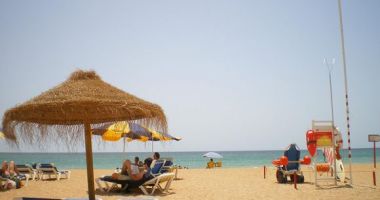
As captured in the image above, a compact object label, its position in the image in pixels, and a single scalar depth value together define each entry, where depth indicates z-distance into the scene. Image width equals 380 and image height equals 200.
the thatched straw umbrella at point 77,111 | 5.48
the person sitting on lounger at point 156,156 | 13.67
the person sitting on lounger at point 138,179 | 10.31
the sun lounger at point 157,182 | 10.18
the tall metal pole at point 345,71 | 10.50
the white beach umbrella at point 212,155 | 33.56
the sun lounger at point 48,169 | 15.55
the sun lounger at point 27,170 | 15.68
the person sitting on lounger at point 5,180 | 11.84
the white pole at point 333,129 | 11.09
